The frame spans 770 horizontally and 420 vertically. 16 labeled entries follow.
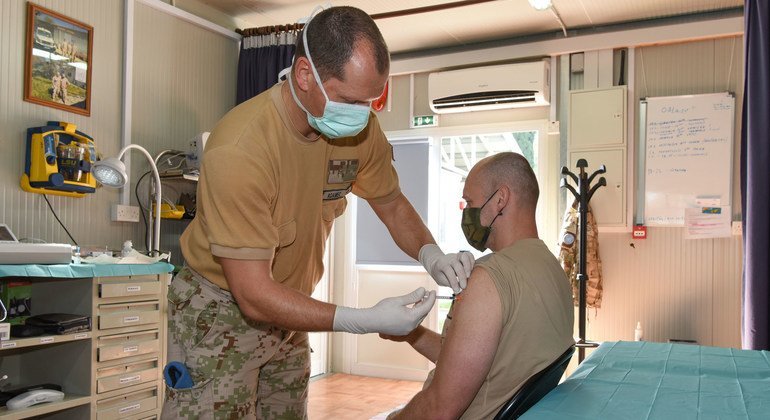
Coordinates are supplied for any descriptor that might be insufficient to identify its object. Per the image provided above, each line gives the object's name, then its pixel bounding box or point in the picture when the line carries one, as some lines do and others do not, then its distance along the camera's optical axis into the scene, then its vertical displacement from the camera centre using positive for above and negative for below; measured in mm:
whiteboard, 4188 +458
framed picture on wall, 3219 +779
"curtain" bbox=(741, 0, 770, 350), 3346 +239
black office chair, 1246 -346
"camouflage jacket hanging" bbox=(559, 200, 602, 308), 4270 -229
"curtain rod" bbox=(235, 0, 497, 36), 4215 +1386
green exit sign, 5184 +784
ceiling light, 3857 +1305
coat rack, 4012 -76
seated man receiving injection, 1393 -261
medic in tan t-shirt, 1383 -64
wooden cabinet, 2848 -644
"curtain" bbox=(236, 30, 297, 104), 4582 +1109
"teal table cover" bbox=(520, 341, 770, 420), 1286 -397
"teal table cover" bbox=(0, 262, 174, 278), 2438 -251
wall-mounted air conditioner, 4656 +977
